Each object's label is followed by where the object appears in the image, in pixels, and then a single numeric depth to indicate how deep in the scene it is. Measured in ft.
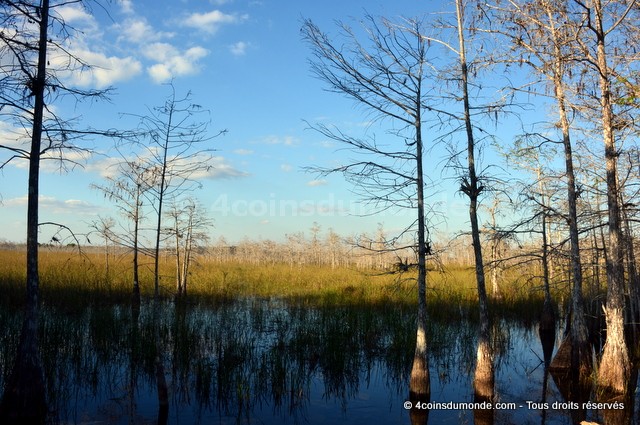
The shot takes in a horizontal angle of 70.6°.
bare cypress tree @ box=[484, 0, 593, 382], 29.53
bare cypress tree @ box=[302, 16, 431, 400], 26.63
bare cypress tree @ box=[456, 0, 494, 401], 26.12
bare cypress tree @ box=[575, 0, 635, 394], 28.07
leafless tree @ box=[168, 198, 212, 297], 61.11
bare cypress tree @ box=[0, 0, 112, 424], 20.39
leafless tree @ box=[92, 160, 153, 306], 49.51
